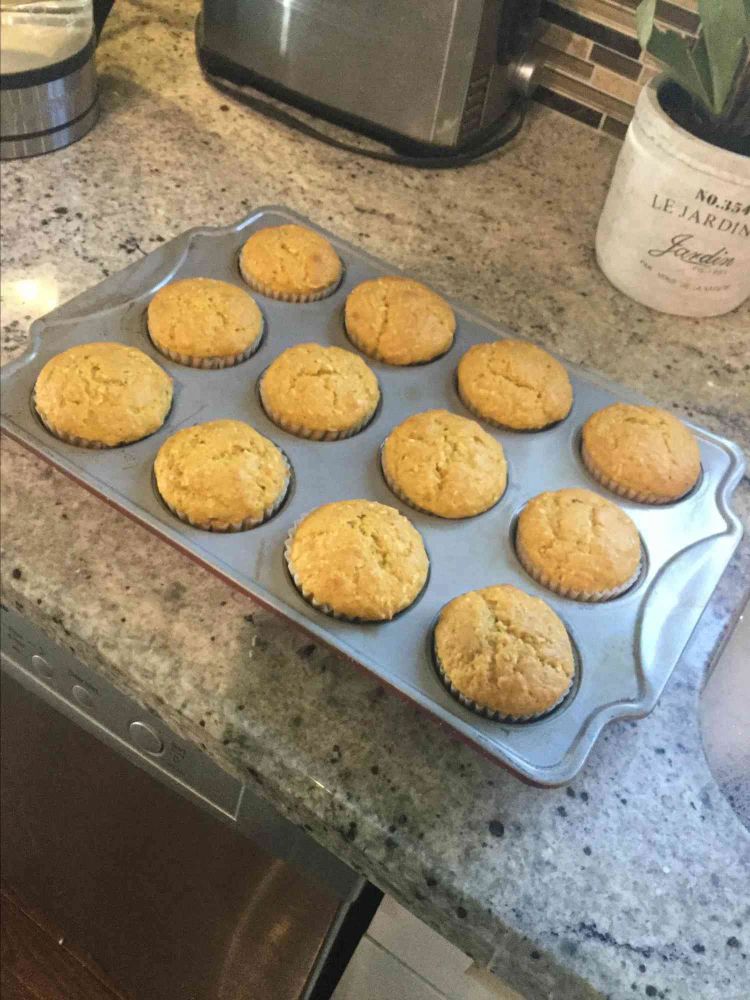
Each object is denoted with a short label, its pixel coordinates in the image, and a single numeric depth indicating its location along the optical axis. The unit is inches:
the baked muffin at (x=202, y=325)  29.3
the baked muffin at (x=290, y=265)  32.0
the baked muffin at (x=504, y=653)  22.3
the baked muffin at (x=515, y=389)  29.6
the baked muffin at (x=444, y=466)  26.9
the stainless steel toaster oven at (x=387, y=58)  36.8
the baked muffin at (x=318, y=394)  28.2
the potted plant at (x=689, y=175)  30.5
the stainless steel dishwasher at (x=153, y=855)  26.8
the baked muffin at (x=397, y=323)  30.8
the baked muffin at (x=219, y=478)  25.4
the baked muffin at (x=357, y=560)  23.9
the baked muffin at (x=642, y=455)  28.0
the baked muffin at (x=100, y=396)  26.3
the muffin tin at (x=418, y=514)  23.0
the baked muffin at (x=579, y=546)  25.4
